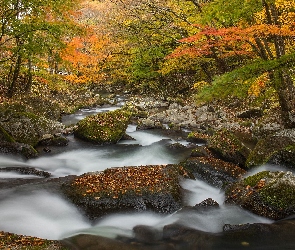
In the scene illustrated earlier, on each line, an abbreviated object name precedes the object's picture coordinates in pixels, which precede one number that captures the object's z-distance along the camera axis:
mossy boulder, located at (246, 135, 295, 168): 8.67
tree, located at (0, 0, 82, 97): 11.19
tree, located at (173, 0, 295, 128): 8.92
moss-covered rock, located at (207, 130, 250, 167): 9.79
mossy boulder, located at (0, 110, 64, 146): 10.89
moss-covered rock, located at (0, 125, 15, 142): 10.27
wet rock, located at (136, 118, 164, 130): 14.99
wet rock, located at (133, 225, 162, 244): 5.78
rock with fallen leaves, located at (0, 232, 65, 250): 4.30
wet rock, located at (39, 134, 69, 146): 11.59
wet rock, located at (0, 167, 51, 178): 8.29
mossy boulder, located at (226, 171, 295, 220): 6.43
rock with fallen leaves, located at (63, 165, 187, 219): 6.47
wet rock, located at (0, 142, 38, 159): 9.75
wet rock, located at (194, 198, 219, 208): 6.90
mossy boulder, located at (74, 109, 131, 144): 12.20
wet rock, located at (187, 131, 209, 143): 12.63
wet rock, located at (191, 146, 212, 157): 9.95
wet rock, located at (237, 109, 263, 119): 16.22
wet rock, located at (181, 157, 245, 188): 8.38
